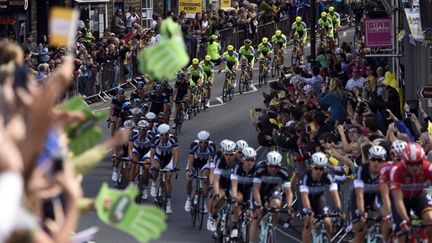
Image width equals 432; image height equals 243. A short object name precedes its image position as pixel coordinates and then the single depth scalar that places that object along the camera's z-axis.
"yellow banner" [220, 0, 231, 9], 51.56
